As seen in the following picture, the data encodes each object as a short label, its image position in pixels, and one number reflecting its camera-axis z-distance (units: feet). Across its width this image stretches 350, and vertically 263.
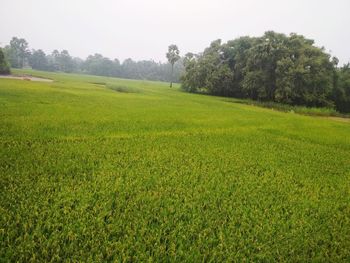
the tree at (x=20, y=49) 353.10
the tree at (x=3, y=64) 155.09
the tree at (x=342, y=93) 114.83
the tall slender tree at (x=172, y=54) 218.52
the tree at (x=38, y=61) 345.10
